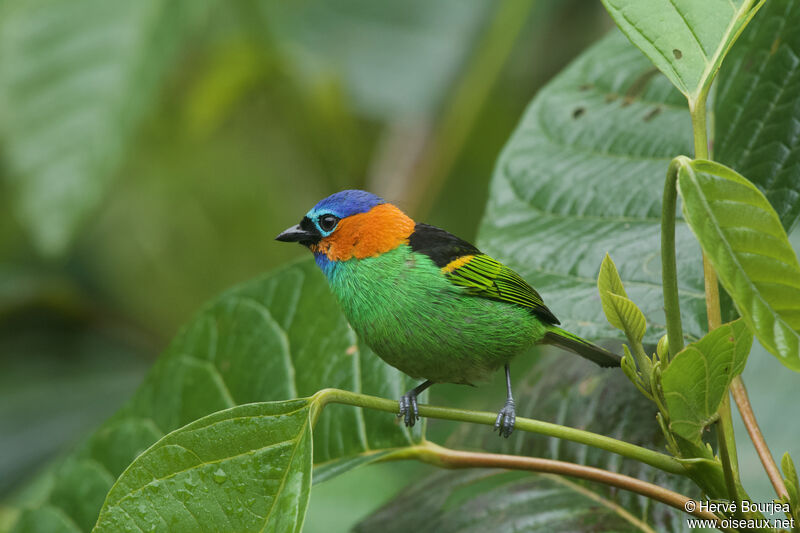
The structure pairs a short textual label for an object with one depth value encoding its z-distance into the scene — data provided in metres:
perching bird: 3.50
